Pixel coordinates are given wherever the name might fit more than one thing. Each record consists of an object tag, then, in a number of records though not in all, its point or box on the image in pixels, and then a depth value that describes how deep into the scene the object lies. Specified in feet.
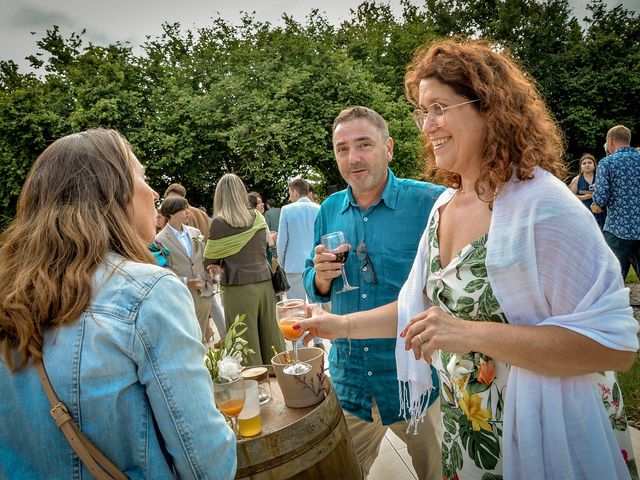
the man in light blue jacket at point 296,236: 19.48
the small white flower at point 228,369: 5.72
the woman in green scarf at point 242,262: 16.72
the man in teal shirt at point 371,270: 7.44
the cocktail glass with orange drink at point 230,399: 5.52
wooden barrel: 5.09
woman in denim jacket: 3.48
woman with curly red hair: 4.06
